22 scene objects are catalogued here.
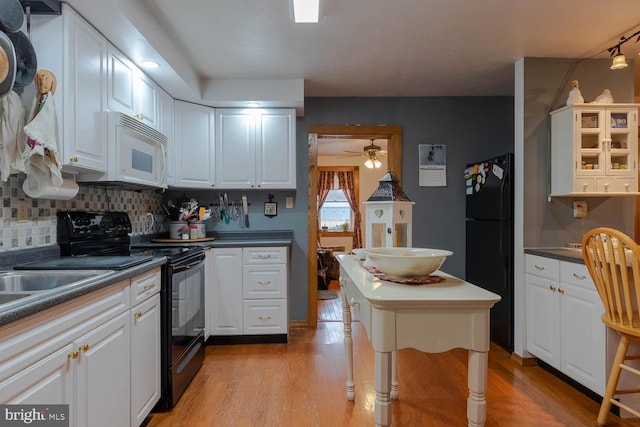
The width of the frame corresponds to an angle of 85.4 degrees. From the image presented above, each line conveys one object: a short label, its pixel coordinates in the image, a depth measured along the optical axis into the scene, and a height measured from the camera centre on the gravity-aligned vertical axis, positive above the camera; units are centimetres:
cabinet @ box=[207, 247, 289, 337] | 301 -69
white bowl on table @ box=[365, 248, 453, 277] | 141 -21
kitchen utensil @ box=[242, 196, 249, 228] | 350 +3
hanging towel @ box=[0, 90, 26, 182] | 146 +33
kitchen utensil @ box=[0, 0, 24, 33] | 135 +79
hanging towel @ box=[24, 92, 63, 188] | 148 +30
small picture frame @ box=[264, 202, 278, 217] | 354 +4
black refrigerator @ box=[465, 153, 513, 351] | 278 -18
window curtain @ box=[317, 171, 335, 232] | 707 +60
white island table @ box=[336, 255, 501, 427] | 122 -41
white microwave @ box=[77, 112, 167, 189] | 201 +38
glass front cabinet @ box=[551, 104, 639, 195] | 243 +45
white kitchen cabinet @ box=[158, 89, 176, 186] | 279 +75
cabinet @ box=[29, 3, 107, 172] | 163 +67
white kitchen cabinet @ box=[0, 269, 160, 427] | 100 -53
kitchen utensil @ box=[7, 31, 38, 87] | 148 +67
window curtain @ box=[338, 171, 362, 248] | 696 +45
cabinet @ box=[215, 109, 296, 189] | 328 +61
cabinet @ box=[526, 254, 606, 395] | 202 -69
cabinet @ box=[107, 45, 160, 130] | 204 +82
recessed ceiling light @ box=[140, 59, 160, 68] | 233 +101
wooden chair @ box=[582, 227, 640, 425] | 164 -42
